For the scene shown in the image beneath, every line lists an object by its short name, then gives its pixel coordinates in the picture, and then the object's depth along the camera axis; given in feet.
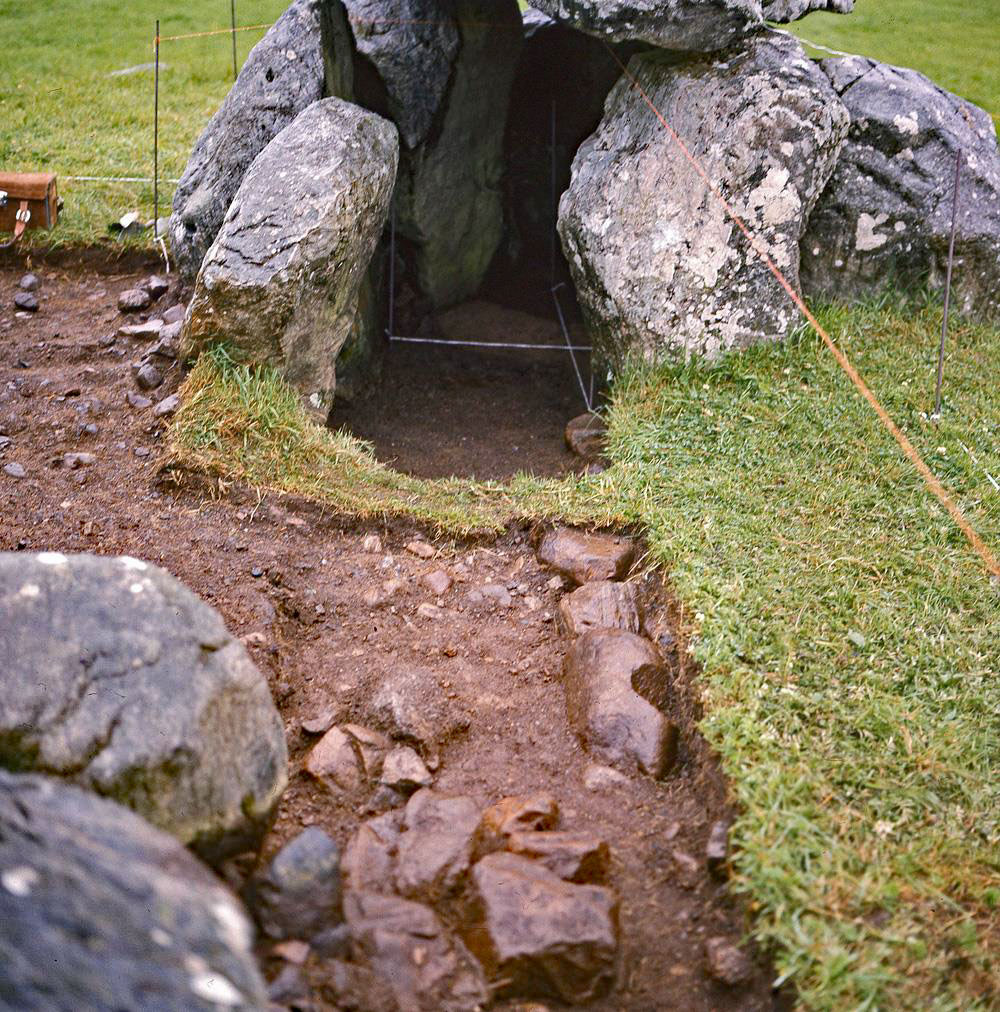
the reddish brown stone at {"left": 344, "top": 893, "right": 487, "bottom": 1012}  8.39
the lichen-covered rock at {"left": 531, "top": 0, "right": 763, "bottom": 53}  16.75
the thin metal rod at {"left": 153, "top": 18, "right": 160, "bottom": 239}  21.25
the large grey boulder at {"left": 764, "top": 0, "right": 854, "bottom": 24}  18.06
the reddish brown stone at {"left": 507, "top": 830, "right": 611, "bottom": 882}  9.45
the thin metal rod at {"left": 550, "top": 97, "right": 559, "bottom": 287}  23.75
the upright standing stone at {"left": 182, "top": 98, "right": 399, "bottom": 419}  16.25
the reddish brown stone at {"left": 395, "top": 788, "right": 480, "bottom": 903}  9.37
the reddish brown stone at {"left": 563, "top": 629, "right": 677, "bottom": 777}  11.43
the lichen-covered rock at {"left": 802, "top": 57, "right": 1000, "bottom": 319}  18.88
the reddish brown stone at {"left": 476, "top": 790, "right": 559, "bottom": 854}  9.88
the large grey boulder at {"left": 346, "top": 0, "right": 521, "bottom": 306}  19.97
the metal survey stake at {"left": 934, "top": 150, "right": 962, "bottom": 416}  16.37
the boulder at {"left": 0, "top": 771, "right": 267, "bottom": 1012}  5.91
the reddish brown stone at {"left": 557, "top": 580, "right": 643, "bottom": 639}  13.25
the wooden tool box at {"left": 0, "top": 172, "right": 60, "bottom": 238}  21.72
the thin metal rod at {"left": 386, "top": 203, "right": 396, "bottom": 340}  21.59
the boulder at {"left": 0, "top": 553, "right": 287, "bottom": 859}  8.19
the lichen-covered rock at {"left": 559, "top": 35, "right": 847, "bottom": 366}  17.79
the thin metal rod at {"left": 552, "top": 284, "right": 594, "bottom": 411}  20.00
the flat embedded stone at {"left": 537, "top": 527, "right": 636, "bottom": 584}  14.24
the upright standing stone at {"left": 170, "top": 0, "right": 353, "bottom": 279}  19.20
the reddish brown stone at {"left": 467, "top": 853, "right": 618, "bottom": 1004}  8.65
